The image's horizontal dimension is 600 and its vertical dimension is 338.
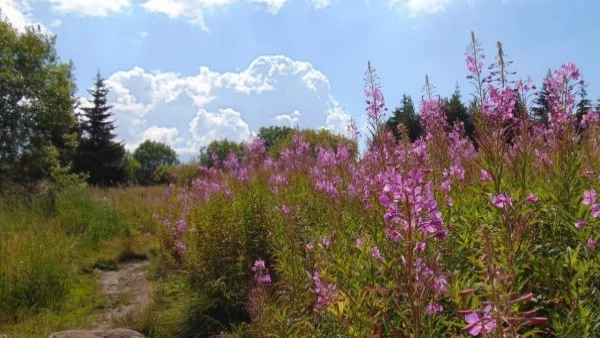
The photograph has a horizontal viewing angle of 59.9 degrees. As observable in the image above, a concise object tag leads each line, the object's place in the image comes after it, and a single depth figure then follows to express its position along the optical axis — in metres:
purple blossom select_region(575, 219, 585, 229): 2.54
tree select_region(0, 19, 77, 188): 17.95
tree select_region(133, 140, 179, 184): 76.25
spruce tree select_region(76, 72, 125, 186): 37.32
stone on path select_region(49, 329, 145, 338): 5.28
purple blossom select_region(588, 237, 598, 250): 2.41
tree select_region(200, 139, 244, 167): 57.97
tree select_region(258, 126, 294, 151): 50.12
